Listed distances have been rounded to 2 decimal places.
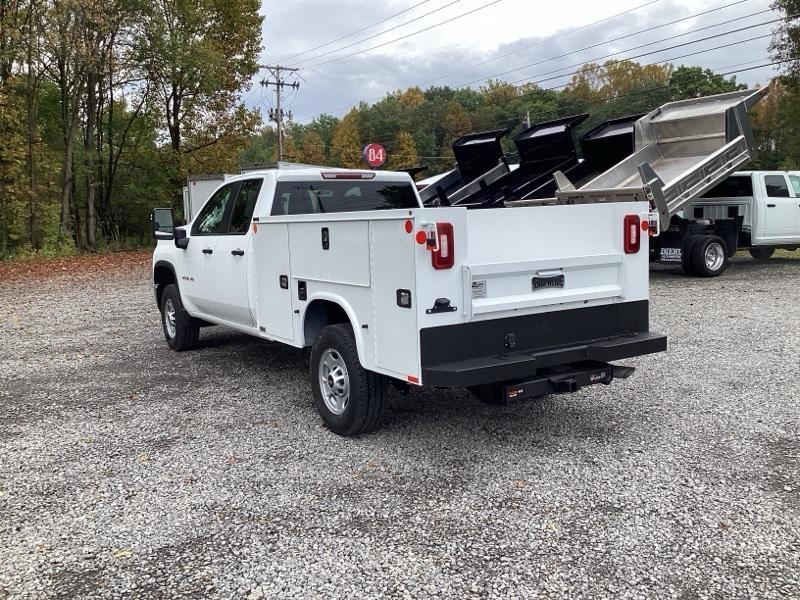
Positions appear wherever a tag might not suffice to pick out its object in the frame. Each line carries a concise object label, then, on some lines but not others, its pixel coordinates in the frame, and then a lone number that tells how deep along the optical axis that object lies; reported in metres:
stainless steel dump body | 11.65
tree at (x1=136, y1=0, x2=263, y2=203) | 27.42
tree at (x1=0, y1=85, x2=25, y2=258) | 23.16
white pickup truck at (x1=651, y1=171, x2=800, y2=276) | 14.08
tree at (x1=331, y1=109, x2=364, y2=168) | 81.06
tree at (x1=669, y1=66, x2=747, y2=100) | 56.19
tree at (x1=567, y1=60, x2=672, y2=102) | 68.75
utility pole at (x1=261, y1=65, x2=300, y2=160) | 54.50
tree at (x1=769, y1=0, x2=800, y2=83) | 28.83
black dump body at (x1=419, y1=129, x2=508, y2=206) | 14.73
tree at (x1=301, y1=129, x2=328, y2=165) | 89.38
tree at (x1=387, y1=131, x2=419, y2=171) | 79.06
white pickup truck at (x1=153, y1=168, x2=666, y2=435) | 4.29
